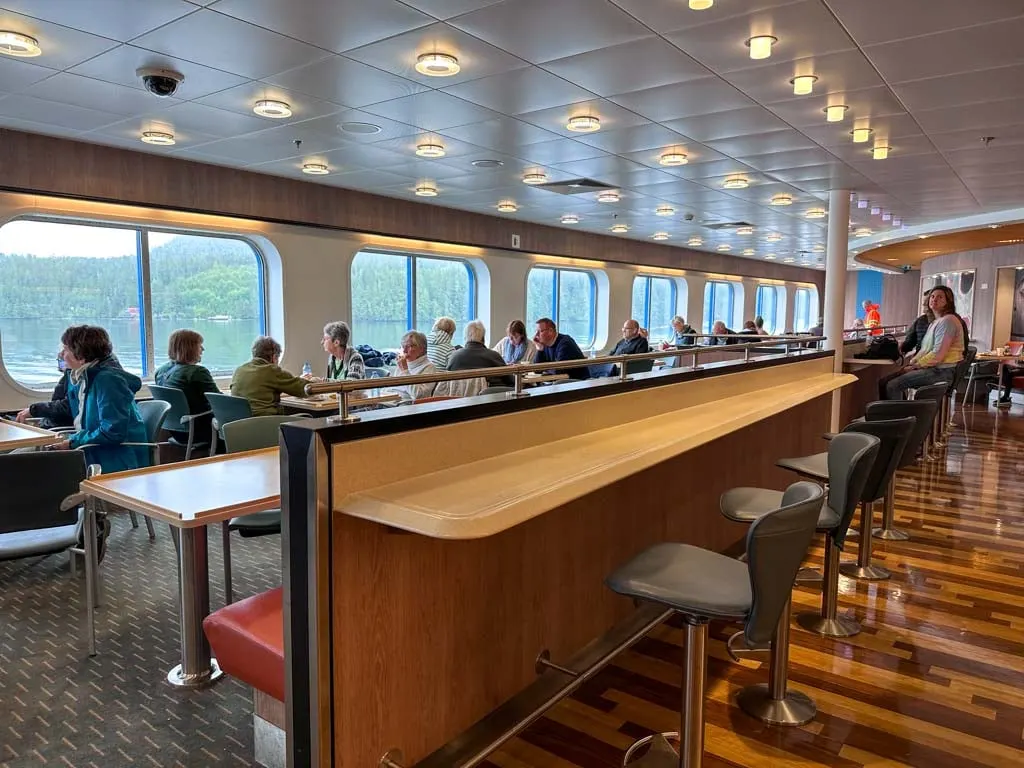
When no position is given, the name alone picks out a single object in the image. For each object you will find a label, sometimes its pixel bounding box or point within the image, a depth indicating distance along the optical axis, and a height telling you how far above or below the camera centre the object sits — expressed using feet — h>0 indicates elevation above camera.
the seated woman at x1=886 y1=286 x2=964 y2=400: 21.27 -0.58
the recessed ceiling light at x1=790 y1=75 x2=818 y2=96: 13.28 +4.71
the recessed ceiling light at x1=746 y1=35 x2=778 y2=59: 11.39 +4.68
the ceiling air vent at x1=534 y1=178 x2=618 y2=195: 24.00 +4.91
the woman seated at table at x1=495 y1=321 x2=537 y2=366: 23.43 -0.63
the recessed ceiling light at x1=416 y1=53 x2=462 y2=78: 12.13 +4.58
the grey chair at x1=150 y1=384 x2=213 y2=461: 17.44 -2.40
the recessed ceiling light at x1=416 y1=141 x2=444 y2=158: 18.68 +4.75
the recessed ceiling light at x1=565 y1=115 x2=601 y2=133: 15.93 +4.70
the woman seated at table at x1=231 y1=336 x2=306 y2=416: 16.40 -1.50
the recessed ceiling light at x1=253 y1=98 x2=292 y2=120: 14.76 +4.61
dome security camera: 12.85 +4.56
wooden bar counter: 5.64 -2.34
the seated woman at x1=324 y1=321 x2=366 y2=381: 18.74 -0.83
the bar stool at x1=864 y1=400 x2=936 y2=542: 12.82 -1.60
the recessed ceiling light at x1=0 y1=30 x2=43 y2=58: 11.23 +4.55
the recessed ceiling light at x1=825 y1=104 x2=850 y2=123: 15.12 +4.73
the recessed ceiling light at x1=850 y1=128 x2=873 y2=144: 17.02 +4.81
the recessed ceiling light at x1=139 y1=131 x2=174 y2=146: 17.79 +4.75
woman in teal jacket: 12.92 -1.54
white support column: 23.76 +2.03
